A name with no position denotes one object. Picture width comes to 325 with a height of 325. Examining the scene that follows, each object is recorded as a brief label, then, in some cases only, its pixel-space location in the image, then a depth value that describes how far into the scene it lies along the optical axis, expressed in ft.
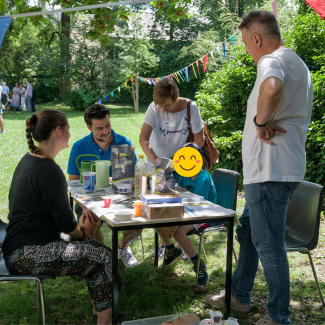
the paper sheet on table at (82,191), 8.37
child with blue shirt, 8.91
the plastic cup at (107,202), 7.37
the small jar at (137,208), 6.80
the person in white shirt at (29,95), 50.05
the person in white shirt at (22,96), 57.16
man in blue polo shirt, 9.71
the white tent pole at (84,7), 8.50
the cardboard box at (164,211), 6.64
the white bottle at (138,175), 8.11
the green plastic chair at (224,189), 9.02
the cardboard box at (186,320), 6.56
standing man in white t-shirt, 6.19
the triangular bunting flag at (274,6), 11.80
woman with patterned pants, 6.38
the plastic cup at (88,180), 8.54
